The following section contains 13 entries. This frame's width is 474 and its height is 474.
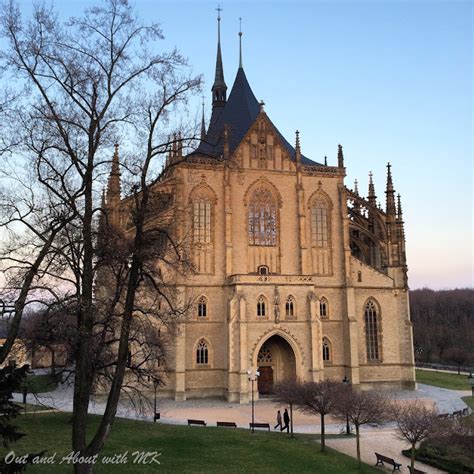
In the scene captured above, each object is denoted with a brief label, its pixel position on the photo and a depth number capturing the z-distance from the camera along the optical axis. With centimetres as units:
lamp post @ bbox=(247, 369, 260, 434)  3316
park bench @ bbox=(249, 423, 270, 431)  2763
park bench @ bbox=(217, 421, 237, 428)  2840
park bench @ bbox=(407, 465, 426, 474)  1921
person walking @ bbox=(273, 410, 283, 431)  2878
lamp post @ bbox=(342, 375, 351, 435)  2752
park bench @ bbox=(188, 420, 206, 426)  2878
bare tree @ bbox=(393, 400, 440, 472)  2022
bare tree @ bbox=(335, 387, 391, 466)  2273
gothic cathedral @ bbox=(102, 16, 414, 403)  4012
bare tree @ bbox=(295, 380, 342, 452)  2466
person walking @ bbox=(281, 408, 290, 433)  2749
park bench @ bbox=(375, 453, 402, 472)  2097
